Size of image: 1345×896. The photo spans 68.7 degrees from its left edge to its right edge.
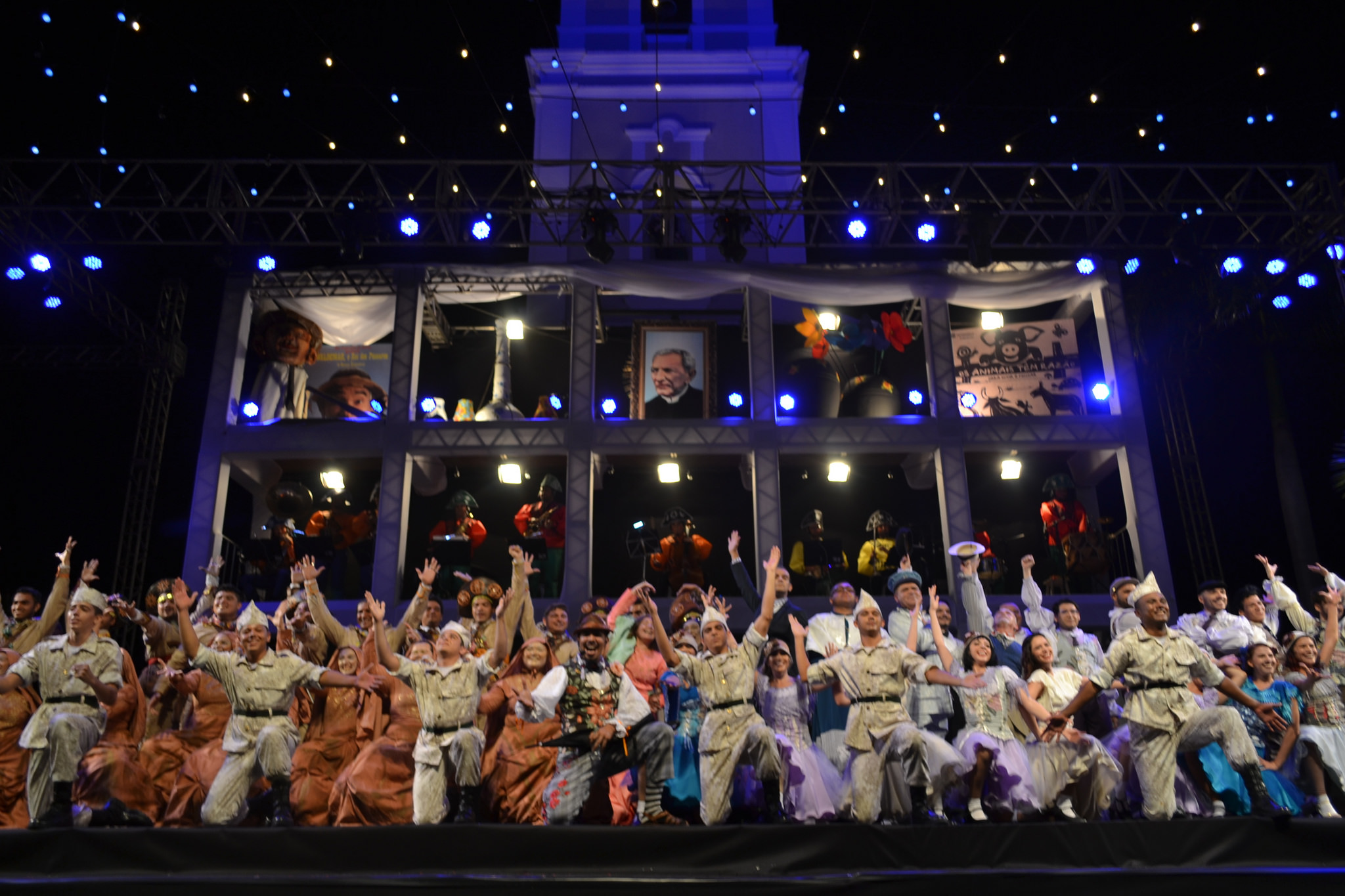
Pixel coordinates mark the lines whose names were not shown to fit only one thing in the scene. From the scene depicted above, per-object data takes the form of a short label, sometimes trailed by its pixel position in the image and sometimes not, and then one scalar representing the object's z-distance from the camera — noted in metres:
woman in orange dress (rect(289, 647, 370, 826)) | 6.11
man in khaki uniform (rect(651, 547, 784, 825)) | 5.77
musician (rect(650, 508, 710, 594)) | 11.59
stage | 5.48
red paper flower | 13.45
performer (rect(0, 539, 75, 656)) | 7.16
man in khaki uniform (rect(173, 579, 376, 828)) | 5.94
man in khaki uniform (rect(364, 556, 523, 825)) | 5.89
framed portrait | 12.79
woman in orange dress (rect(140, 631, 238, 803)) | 6.38
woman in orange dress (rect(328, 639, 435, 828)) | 5.95
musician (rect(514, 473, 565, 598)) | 11.65
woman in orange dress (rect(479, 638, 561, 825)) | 5.93
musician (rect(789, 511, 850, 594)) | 11.75
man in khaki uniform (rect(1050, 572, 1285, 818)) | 5.81
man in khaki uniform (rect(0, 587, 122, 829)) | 6.05
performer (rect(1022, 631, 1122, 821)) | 5.90
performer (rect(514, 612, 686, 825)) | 5.79
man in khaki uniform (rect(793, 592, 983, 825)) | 5.77
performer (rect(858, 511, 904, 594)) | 11.80
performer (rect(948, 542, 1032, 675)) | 7.29
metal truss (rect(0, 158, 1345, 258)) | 10.49
